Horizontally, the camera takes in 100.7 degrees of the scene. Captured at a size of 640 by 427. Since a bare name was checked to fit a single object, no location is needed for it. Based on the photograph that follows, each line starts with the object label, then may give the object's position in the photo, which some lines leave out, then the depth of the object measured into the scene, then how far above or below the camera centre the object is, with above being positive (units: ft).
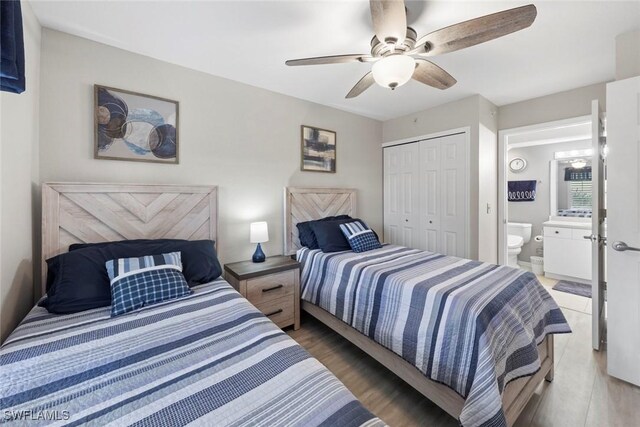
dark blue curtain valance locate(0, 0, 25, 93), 2.84 +1.81
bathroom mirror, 13.46 +1.16
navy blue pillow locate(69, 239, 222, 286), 5.65 -0.89
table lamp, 8.27 -0.71
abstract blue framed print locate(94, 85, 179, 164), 6.62 +2.26
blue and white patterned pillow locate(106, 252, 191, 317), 4.66 -1.32
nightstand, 7.41 -2.16
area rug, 10.99 -3.35
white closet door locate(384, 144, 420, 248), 12.12 +0.79
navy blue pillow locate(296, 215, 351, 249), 9.26 -0.86
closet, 10.49 +0.75
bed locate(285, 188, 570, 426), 4.40 -2.29
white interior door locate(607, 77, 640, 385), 5.82 -0.41
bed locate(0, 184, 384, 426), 2.48 -1.84
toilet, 14.02 -1.46
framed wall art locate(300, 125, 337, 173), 10.47 +2.55
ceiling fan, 4.22 +3.18
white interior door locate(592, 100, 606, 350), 6.84 -0.37
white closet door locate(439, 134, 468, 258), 10.36 +0.64
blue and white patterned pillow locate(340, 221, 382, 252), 8.98 -0.90
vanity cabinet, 11.86 -1.94
